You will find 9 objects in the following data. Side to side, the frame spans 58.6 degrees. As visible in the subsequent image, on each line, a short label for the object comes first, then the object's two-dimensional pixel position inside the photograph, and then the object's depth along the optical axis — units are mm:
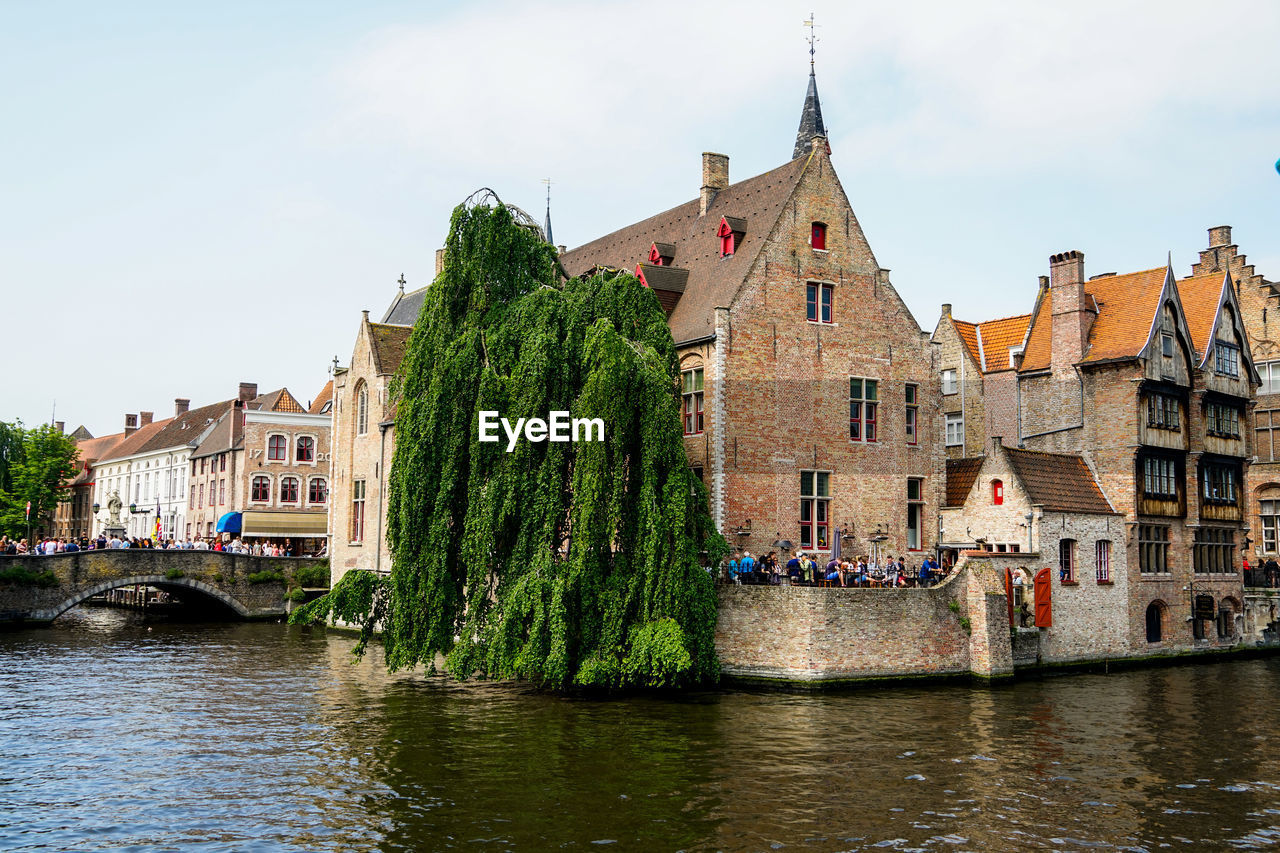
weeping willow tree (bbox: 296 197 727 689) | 22375
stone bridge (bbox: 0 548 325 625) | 40459
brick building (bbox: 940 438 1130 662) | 29797
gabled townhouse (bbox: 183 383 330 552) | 56906
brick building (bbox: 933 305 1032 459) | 35906
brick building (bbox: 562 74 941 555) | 29094
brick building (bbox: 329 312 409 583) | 39250
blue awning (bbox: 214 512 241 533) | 55719
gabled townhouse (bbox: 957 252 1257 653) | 32594
